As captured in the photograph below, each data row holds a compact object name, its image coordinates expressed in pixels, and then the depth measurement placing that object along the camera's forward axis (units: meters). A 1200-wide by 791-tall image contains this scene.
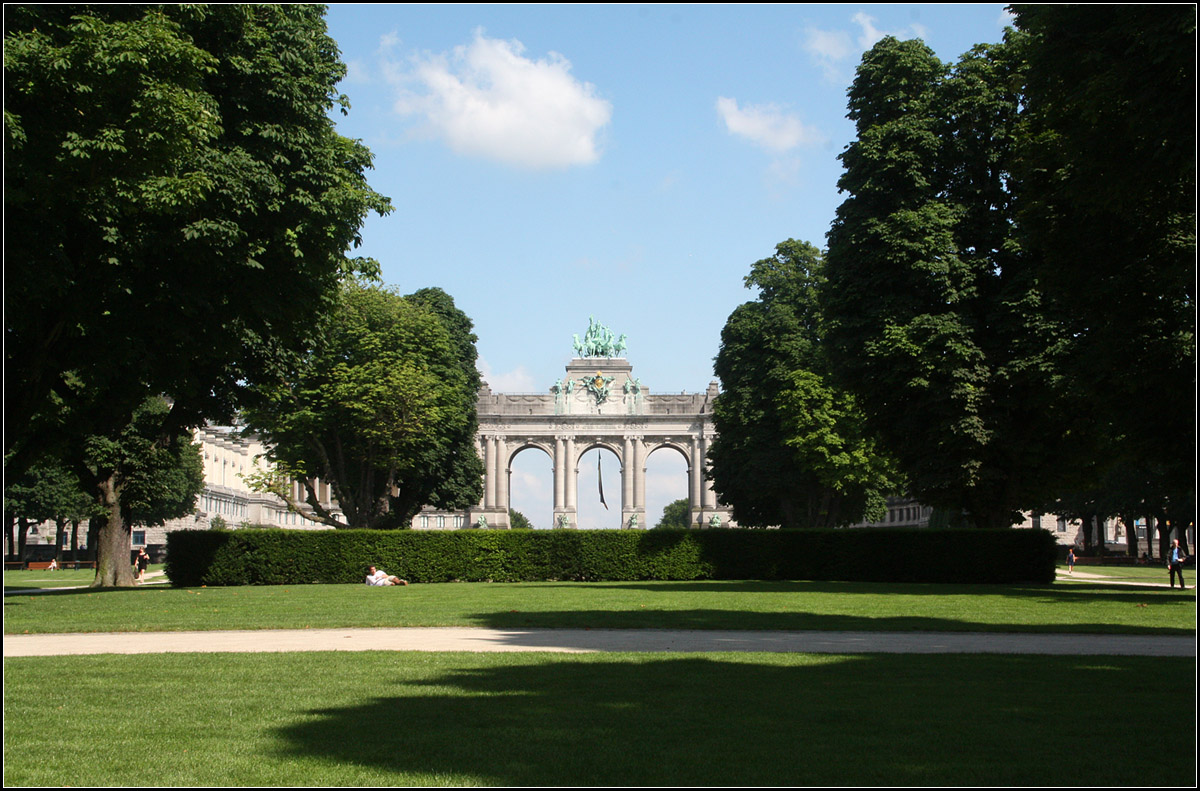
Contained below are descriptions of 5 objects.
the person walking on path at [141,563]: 49.31
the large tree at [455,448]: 56.75
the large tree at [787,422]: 50.09
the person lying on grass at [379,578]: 34.44
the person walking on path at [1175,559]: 35.25
